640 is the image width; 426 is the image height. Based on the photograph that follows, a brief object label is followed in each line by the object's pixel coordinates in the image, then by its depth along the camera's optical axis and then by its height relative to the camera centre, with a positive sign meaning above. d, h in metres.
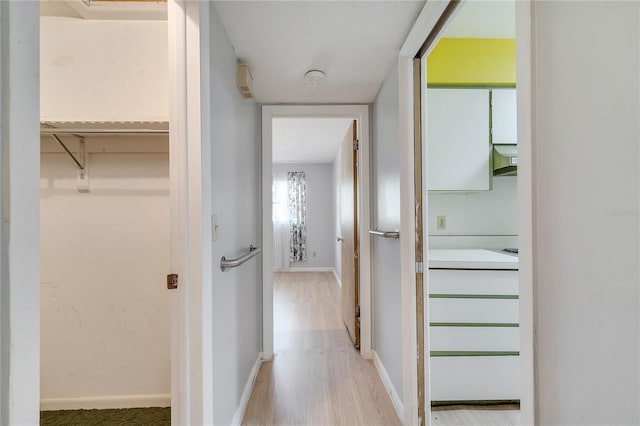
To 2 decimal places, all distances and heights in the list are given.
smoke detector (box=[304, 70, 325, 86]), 1.76 +0.86
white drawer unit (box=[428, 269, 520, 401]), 1.62 -0.67
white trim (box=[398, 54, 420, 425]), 1.46 -0.17
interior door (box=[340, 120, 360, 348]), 2.44 -0.20
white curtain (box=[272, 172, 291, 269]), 5.88 -0.12
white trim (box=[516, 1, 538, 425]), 0.67 +0.03
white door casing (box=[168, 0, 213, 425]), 1.03 +0.01
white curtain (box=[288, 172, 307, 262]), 5.89 +0.00
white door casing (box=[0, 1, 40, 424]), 0.38 +0.00
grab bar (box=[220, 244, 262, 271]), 1.26 -0.21
